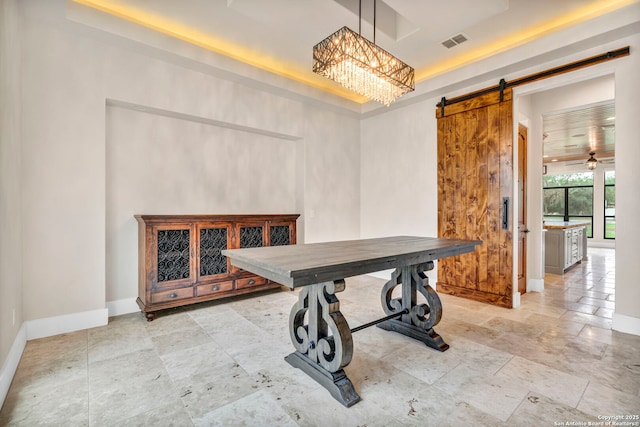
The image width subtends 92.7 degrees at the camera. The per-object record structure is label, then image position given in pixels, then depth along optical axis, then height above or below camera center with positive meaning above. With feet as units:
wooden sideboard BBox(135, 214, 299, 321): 10.44 -1.66
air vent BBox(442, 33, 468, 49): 11.20 +6.42
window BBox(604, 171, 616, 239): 32.86 +0.74
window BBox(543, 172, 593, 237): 34.55 +1.53
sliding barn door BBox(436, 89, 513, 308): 12.30 +0.74
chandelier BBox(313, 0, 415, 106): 7.68 +3.90
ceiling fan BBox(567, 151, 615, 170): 25.59 +4.83
